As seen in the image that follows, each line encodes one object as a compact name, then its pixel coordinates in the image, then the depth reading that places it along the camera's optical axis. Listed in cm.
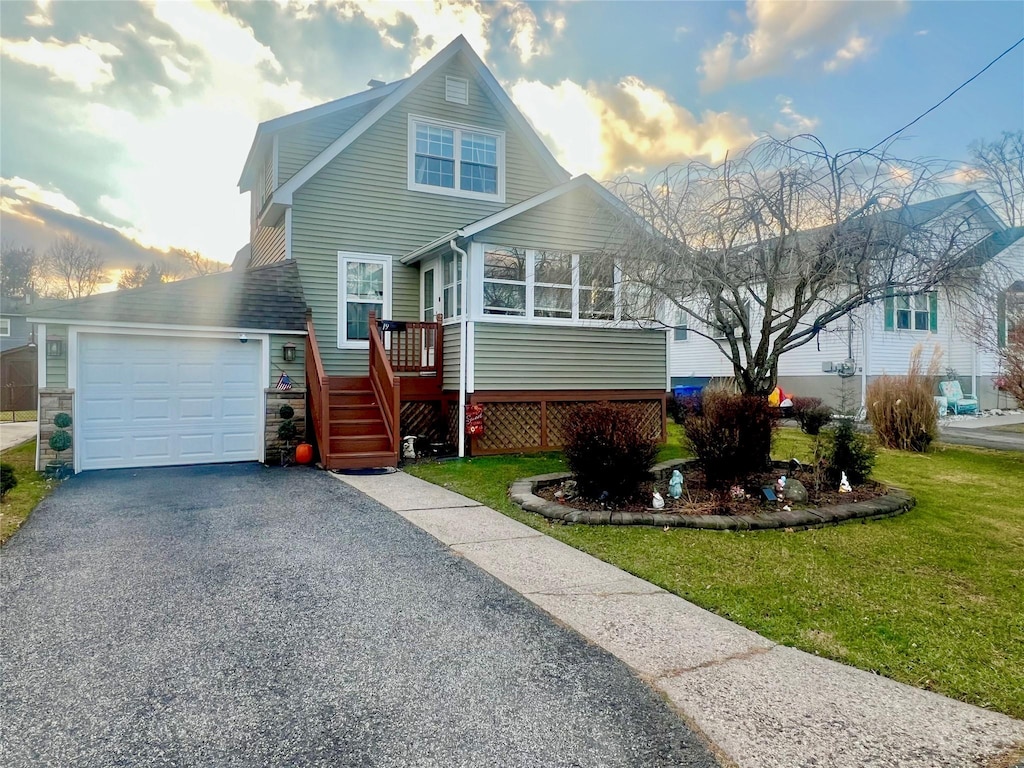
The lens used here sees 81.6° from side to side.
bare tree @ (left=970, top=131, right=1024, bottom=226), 886
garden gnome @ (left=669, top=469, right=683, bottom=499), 654
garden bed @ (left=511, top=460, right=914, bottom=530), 577
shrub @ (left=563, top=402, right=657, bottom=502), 636
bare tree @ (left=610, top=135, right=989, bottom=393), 693
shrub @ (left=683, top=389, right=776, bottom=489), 669
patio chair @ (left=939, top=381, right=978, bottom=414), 1722
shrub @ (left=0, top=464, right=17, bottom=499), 684
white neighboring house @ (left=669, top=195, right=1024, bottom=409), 1670
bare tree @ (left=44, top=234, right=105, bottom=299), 3173
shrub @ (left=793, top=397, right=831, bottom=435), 1262
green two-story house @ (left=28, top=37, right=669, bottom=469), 993
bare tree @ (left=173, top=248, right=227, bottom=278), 3306
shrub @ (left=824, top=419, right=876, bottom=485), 712
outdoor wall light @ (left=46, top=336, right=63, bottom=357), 899
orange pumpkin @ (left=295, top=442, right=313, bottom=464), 975
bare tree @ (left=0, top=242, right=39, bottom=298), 3272
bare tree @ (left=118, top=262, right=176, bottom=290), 3294
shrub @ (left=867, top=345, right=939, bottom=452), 1060
